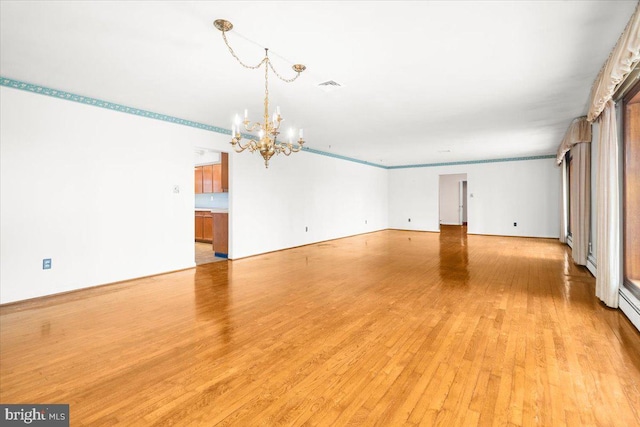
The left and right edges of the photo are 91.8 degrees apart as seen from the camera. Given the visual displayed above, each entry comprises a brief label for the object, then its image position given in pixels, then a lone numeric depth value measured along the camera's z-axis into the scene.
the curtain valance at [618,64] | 2.07
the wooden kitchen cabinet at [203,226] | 8.57
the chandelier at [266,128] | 3.09
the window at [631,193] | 3.38
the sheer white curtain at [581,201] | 5.02
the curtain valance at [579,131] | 4.99
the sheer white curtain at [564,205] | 8.27
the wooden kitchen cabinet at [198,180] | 8.88
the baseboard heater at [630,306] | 2.85
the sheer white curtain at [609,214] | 3.36
